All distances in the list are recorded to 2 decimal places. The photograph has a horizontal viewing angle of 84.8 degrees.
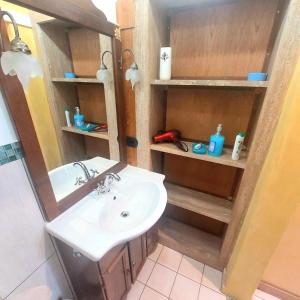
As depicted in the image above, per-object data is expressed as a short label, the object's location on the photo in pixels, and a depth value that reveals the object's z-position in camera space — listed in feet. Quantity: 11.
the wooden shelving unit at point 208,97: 3.03
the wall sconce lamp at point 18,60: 1.75
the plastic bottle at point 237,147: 3.20
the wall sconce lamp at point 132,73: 3.42
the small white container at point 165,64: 3.39
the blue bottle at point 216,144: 3.48
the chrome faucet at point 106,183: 3.58
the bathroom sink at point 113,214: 2.51
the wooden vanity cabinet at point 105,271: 2.80
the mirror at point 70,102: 2.48
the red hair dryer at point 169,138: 4.19
